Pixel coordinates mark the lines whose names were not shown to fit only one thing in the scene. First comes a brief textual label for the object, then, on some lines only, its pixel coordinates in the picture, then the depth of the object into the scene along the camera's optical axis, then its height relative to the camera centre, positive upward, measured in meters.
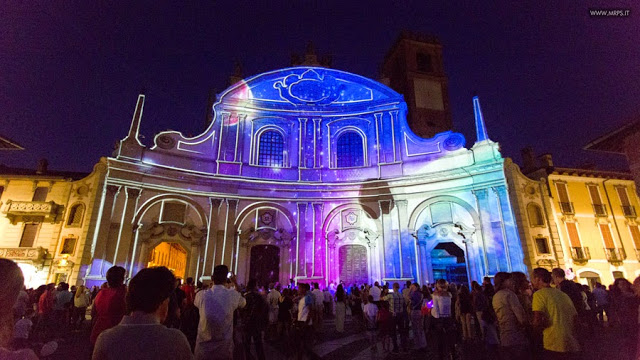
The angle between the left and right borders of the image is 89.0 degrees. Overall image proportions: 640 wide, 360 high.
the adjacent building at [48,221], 15.41 +2.87
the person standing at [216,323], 3.77 -0.48
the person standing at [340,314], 10.47 -1.06
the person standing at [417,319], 8.02 -0.91
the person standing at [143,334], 1.57 -0.26
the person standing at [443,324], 6.53 -0.84
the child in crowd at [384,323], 7.60 -0.96
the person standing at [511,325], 4.05 -0.54
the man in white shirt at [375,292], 11.48 -0.40
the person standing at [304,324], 6.50 -0.85
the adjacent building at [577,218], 16.41 +3.31
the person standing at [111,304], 3.78 -0.26
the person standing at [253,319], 5.62 -0.64
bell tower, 27.25 +17.24
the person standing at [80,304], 10.66 -0.73
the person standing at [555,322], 3.53 -0.44
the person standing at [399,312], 7.97 -0.74
